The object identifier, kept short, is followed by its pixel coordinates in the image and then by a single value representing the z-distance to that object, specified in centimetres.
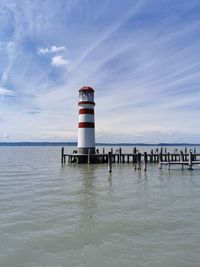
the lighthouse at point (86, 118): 3450
